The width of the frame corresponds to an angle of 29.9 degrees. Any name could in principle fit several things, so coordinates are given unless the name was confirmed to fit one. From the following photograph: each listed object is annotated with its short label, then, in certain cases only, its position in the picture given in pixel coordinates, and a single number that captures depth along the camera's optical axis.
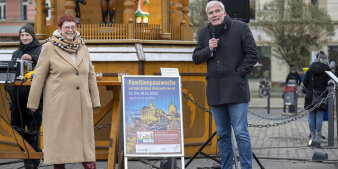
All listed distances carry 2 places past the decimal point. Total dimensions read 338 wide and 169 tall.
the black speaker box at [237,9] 8.72
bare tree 37.19
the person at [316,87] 12.38
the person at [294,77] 24.00
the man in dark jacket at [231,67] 6.69
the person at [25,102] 8.29
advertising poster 7.05
